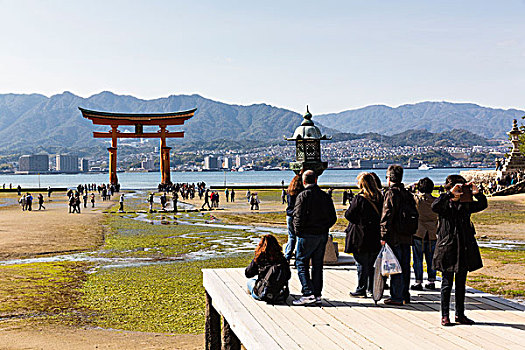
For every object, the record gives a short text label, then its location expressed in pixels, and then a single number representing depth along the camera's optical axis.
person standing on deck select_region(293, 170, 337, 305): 6.99
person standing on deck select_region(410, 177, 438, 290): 8.53
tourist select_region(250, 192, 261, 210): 40.22
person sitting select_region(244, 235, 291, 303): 6.96
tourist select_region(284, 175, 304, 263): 8.42
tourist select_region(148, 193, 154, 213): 41.19
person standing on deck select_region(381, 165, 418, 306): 6.97
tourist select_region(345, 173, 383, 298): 7.26
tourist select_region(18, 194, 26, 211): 43.38
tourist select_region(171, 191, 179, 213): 40.50
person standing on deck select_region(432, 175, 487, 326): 6.05
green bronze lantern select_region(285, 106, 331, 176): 12.16
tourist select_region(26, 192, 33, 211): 42.31
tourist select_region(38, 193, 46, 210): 43.03
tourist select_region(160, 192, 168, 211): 41.16
